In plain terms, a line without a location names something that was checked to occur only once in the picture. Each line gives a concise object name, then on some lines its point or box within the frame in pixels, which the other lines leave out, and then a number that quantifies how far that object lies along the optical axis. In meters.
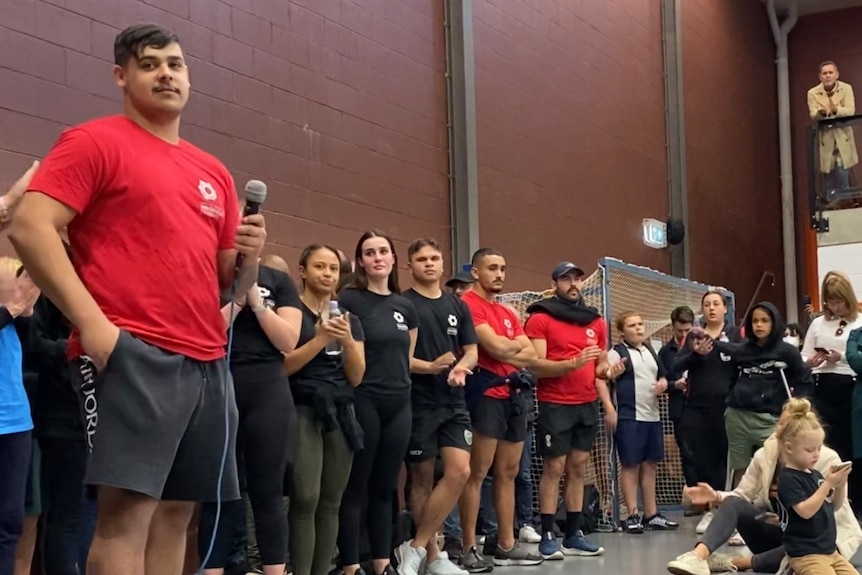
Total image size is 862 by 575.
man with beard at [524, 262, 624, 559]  5.23
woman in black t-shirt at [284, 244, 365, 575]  3.71
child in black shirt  3.95
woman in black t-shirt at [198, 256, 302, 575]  3.38
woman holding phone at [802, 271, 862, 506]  5.76
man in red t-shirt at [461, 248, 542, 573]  4.82
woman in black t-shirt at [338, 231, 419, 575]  4.10
